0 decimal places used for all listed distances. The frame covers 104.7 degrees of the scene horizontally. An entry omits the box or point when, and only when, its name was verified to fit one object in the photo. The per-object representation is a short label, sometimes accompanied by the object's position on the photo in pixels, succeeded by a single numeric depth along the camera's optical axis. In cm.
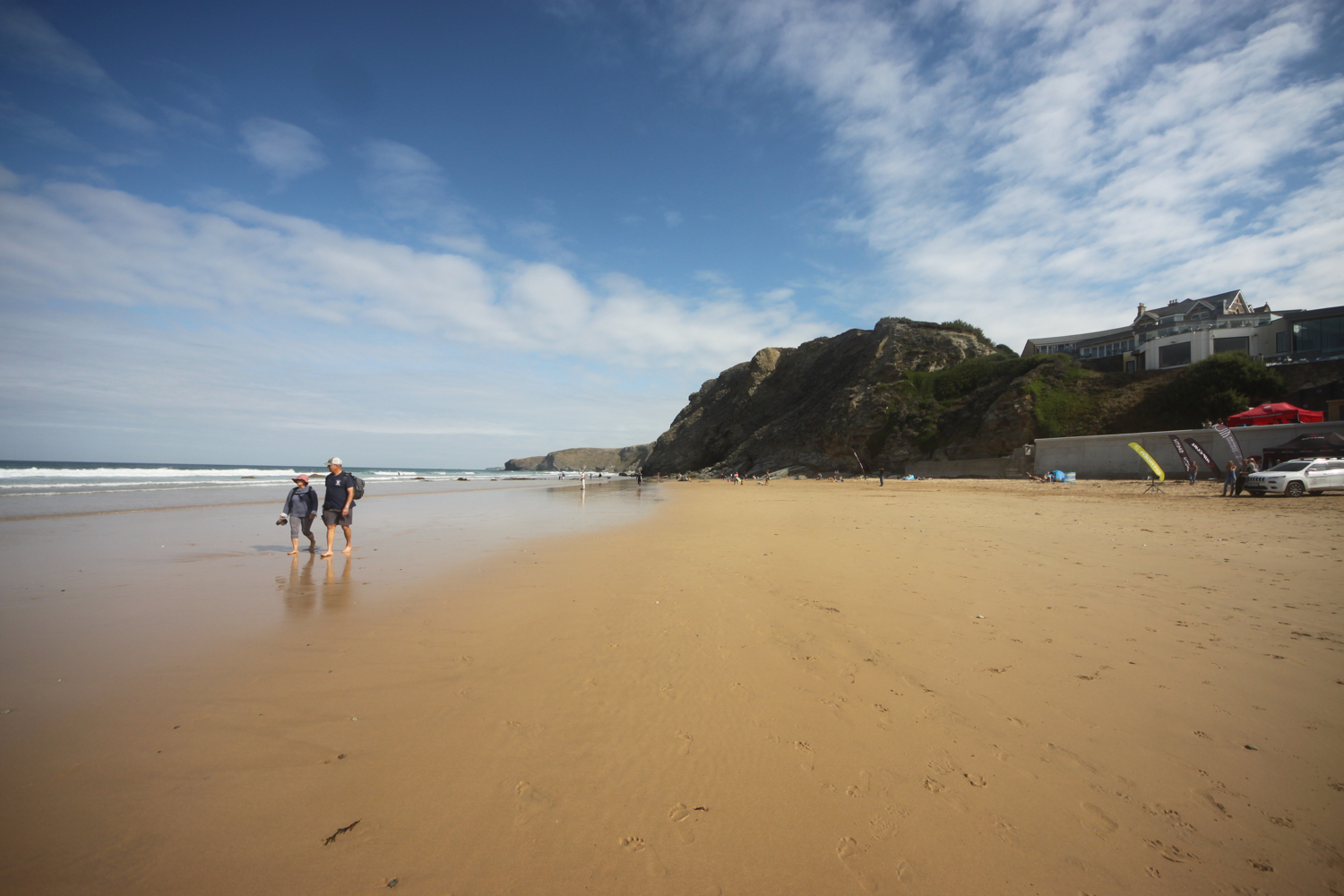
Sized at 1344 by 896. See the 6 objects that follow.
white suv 1612
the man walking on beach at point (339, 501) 1059
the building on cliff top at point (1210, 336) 3581
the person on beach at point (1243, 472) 1728
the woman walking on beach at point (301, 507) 1040
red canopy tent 2355
